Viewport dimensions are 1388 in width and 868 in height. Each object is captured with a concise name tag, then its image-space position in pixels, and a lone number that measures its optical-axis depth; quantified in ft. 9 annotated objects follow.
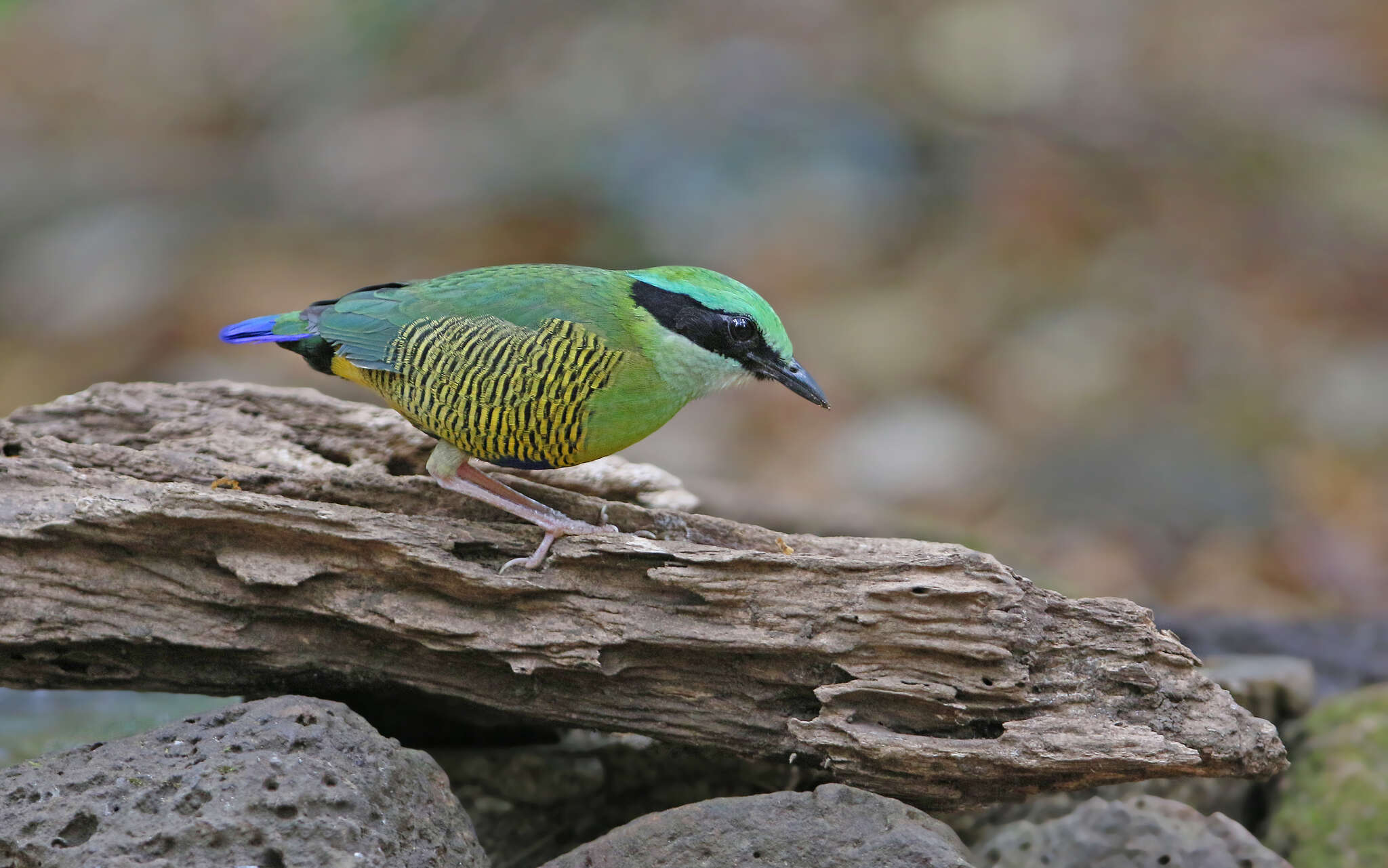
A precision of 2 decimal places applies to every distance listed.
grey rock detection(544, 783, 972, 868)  26.71
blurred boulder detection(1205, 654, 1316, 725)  41.11
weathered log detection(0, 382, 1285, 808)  28.45
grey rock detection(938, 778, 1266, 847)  37.22
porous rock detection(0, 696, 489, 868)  24.44
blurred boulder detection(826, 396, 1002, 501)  77.10
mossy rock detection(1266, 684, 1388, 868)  36.94
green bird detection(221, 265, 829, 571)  32.37
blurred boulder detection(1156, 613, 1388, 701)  50.08
